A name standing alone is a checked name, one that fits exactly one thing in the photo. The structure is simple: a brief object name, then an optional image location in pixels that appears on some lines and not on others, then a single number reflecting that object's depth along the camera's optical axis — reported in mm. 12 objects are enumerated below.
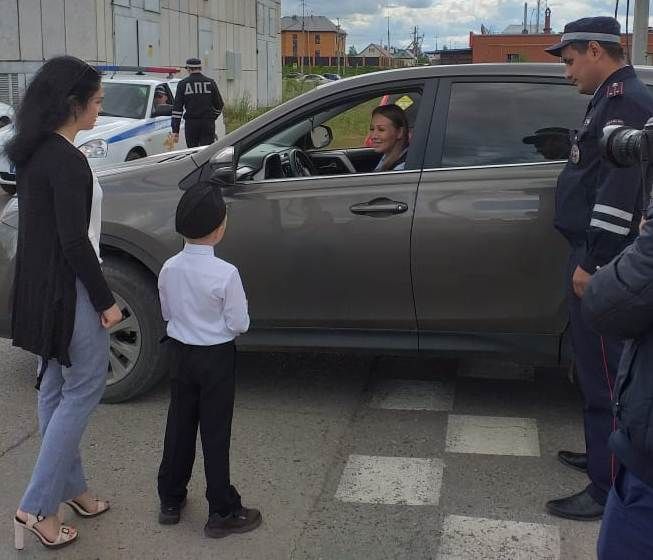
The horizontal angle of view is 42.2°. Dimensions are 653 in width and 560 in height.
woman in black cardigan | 2830
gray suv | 3980
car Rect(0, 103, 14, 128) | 14227
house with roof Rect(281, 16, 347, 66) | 129250
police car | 10602
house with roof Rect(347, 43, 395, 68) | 128875
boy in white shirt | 3029
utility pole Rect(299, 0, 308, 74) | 115575
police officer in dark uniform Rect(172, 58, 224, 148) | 11766
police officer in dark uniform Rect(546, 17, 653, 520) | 2891
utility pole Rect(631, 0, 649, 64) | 8445
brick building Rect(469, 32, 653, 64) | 56700
